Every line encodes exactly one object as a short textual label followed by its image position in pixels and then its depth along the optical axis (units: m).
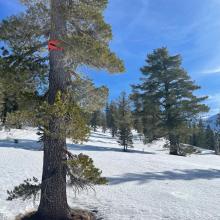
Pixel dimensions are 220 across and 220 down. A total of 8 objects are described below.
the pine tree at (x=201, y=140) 62.75
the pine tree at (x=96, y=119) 64.89
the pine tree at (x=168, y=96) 21.94
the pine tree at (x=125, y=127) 24.49
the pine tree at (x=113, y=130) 57.66
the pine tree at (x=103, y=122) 67.99
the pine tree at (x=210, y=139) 63.28
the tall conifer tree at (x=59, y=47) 5.81
